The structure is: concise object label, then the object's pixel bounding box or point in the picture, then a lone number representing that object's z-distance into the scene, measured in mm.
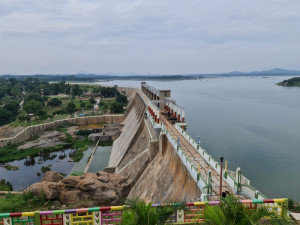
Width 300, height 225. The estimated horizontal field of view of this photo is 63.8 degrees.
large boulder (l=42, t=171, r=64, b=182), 24925
